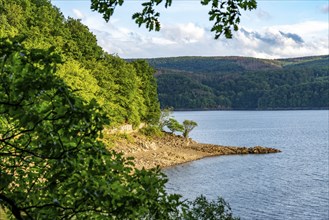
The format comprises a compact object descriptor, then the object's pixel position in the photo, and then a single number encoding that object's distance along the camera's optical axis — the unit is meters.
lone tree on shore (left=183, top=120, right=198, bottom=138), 111.62
